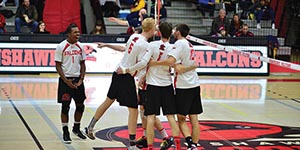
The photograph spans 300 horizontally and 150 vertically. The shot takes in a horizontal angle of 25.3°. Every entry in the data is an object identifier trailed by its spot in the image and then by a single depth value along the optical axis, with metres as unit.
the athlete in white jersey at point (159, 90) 10.06
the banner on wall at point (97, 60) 20.19
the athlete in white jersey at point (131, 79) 10.20
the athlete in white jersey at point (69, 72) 10.98
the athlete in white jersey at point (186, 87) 10.09
